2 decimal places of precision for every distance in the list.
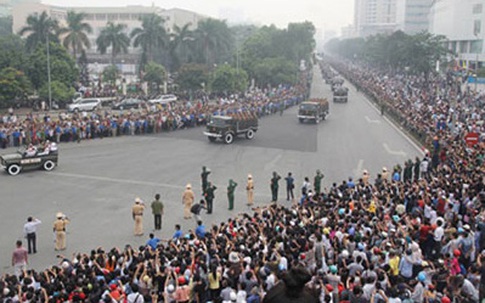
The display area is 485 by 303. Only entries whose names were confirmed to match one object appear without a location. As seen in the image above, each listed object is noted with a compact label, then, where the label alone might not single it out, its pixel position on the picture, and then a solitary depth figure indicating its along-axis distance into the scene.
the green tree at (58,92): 48.62
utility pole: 45.93
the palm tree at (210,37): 80.50
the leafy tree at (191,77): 60.12
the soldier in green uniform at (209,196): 18.95
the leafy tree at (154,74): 62.16
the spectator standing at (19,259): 13.03
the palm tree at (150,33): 74.19
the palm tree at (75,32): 64.84
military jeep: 24.17
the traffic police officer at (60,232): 15.05
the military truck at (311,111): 43.12
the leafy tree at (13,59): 50.44
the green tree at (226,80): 56.97
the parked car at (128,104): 51.31
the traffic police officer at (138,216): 16.31
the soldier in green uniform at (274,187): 20.39
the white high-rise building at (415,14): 184.25
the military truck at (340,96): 61.62
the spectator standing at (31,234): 14.84
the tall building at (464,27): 74.50
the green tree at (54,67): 49.97
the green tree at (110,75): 64.19
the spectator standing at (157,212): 16.89
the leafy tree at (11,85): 44.72
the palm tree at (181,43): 76.94
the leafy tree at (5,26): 110.09
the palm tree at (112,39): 71.25
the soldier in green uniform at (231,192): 19.25
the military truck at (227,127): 33.06
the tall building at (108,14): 111.75
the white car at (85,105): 47.86
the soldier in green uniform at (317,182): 20.86
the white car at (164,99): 54.41
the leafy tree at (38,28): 62.75
